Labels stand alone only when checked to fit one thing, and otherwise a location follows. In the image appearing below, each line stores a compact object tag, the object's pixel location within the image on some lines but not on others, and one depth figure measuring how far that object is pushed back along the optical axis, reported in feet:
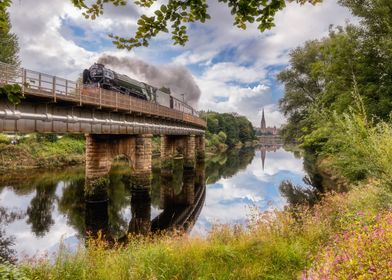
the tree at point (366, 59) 49.19
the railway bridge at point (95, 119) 34.55
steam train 71.97
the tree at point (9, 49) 111.14
